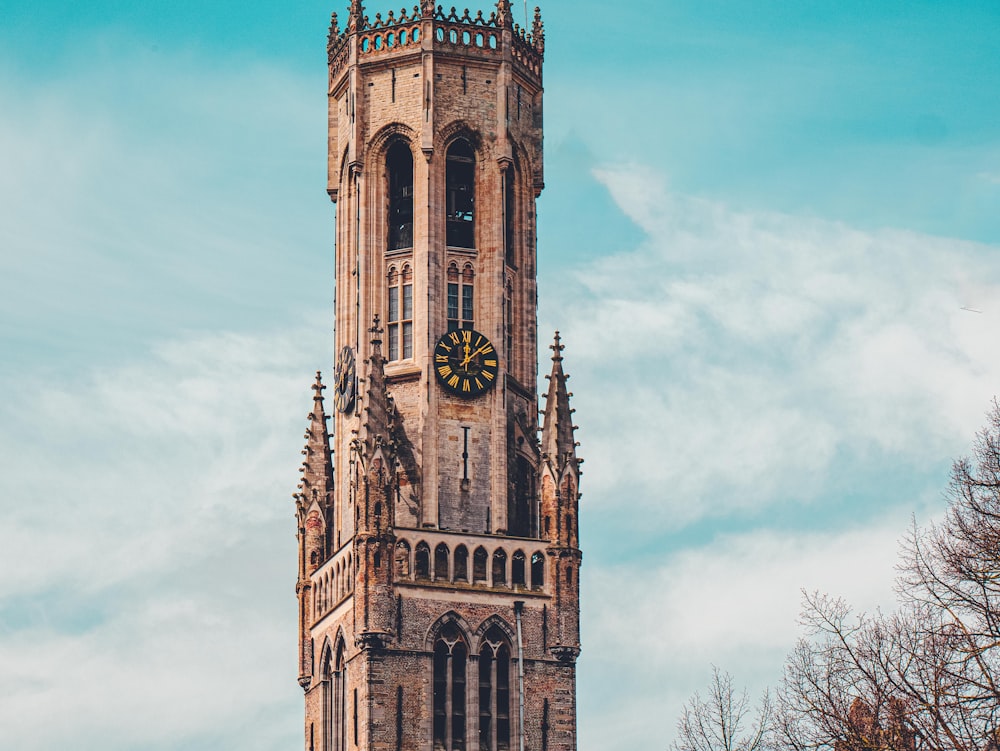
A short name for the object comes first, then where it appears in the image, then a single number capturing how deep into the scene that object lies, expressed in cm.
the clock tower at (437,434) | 9956
